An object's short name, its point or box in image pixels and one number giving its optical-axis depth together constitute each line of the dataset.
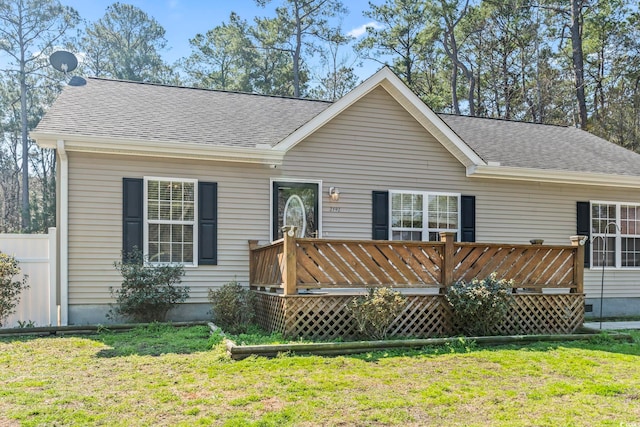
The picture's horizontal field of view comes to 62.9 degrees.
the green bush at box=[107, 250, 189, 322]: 8.30
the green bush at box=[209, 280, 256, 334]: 8.04
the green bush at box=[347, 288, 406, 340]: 7.02
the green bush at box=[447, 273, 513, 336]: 7.48
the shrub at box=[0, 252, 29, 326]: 7.84
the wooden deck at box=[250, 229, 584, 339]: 7.24
